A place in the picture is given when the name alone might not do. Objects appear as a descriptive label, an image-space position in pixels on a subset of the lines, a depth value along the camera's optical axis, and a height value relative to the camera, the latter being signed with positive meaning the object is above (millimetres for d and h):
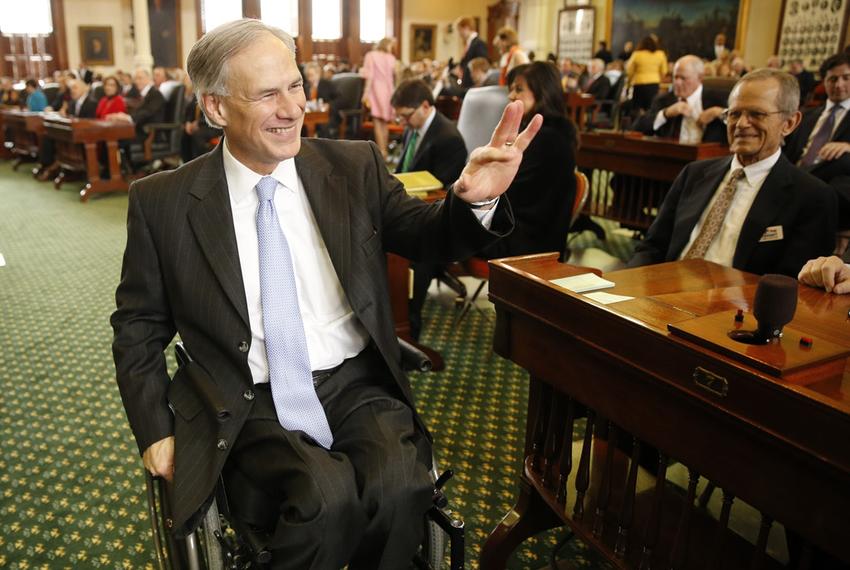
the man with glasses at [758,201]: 2252 -341
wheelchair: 1444 -902
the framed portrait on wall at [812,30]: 12242 +1074
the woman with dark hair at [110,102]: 8961 -254
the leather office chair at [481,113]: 4395 -156
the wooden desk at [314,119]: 8773 -413
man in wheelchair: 1478 -471
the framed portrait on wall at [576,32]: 17562 +1347
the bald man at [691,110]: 5125 -140
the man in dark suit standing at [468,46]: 9320 +513
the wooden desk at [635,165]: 4688 -516
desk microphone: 1221 -354
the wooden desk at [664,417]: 1117 -584
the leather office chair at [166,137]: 8398 -640
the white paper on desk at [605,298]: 1561 -442
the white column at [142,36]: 15305 +930
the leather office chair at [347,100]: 9758 -200
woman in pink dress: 9516 +15
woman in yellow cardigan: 9484 +252
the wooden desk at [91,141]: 7758 -639
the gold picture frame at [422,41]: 21266 +1274
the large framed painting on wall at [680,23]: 14672 +1412
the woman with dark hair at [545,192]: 3307 -462
